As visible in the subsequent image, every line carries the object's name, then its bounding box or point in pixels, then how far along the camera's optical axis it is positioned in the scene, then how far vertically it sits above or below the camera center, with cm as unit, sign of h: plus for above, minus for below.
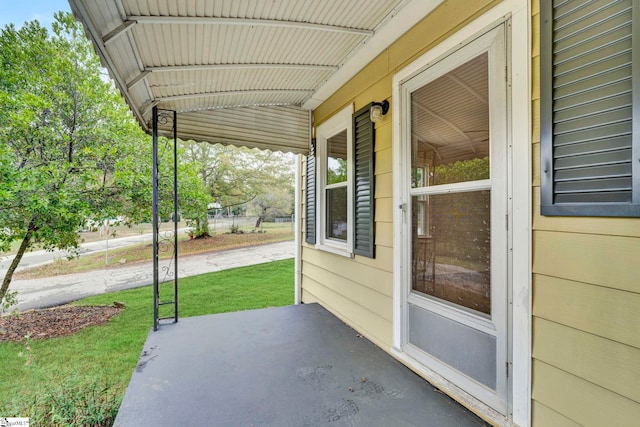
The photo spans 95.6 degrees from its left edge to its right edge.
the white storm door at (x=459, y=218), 149 -4
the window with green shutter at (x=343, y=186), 260 +27
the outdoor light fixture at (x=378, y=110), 237 +83
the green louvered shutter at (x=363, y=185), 252 +24
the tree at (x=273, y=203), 1260 +39
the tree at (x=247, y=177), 1096 +140
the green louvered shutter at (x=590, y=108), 104 +40
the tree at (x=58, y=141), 425 +122
